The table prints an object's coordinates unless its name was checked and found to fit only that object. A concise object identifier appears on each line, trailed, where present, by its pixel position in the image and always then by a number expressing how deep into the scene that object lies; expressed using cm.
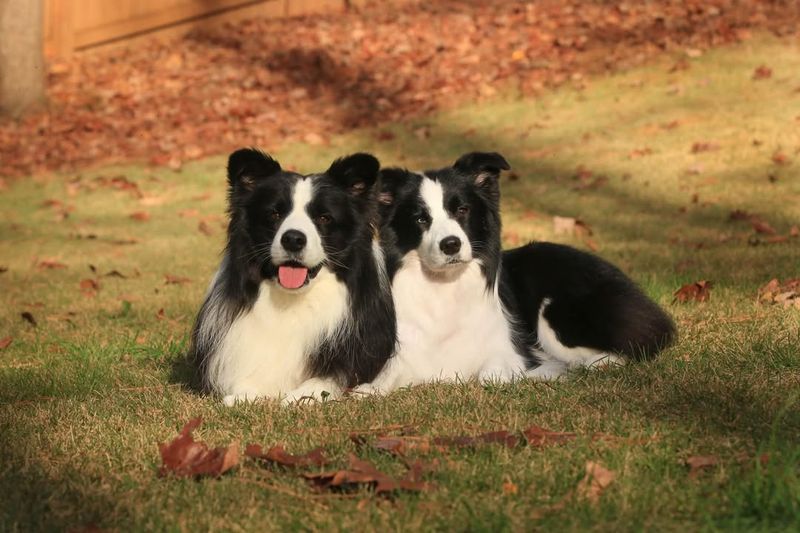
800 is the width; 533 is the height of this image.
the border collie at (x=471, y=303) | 1013
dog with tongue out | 934
